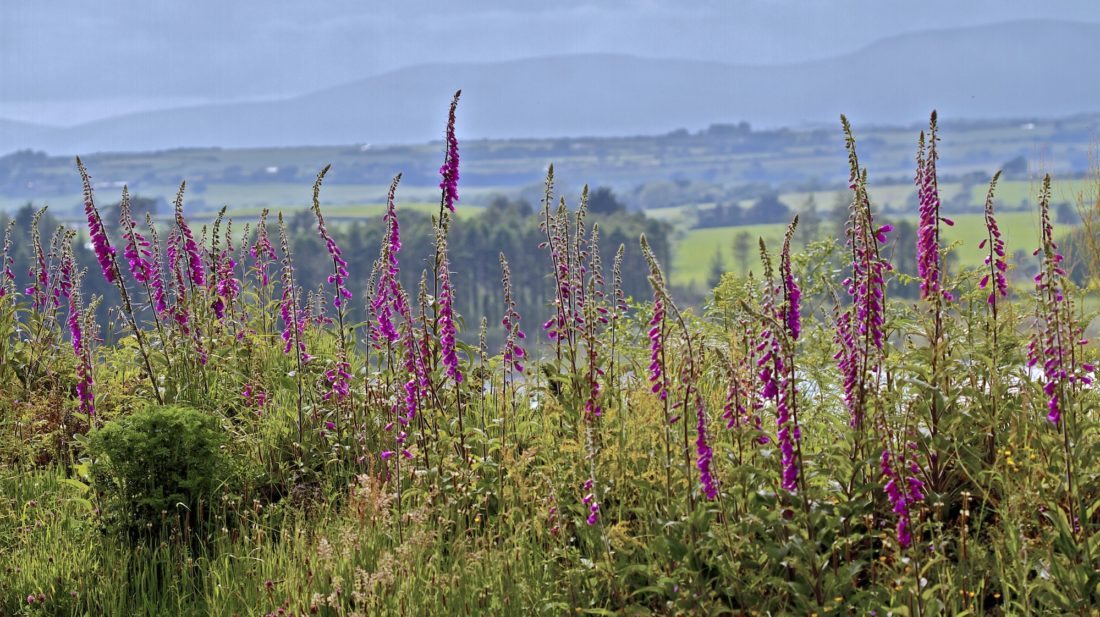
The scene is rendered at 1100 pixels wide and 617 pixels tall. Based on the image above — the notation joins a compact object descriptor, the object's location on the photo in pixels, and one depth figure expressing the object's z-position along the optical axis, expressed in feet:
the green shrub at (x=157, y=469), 31.68
